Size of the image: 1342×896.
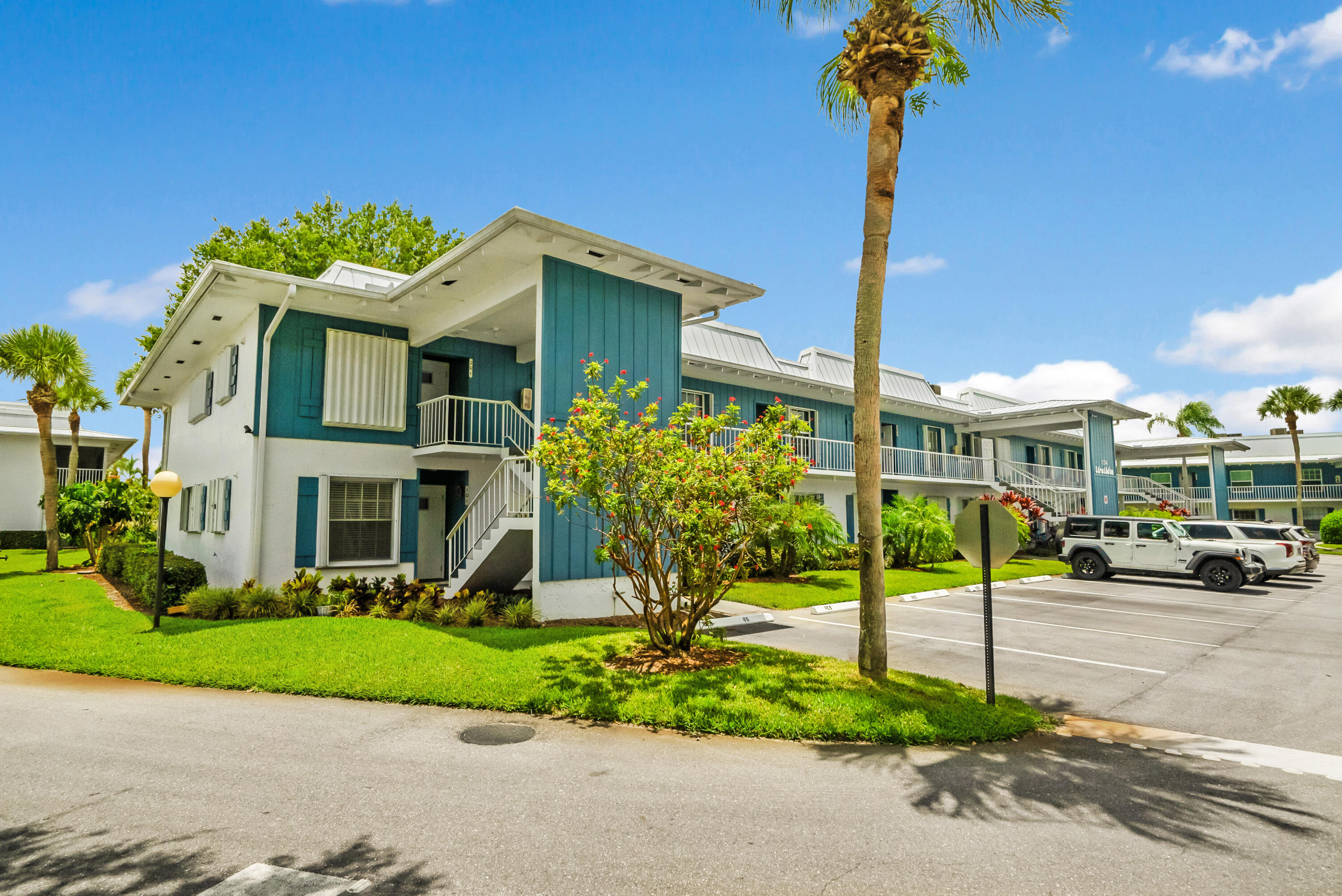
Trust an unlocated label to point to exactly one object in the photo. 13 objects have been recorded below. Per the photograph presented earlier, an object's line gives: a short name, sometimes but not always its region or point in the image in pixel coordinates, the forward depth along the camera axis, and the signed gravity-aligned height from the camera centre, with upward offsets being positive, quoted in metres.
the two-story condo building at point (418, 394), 11.63 +2.40
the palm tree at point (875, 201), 7.62 +3.49
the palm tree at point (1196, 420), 49.16 +6.44
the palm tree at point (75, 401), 24.61 +4.26
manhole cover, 6.02 -1.92
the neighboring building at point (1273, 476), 42.66 +2.24
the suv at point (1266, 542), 18.27 -0.80
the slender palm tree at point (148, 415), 31.88 +5.21
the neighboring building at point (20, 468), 28.78 +2.04
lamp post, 10.86 +0.48
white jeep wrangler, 17.59 -1.09
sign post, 6.65 -0.25
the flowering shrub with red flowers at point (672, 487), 8.25 +0.32
